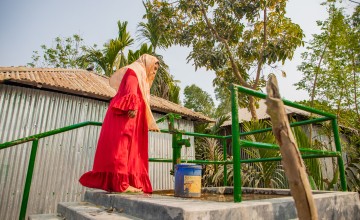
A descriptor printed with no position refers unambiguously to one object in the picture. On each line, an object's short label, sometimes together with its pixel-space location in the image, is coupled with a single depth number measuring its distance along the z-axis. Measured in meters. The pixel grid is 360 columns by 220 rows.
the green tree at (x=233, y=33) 8.12
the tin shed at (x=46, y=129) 5.58
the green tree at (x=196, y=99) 29.17
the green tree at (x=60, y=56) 20.70
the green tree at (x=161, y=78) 12.99
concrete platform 1.43
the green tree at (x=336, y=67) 8.13
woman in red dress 2.66
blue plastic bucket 2.30
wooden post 1.00
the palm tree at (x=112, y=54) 12.16
